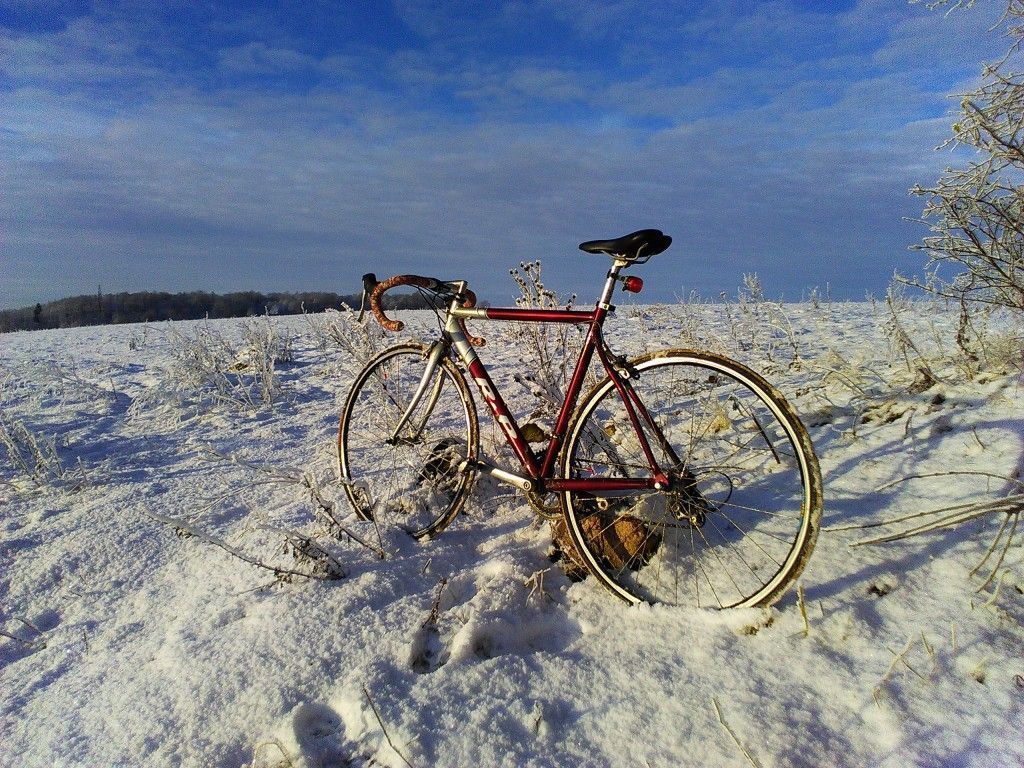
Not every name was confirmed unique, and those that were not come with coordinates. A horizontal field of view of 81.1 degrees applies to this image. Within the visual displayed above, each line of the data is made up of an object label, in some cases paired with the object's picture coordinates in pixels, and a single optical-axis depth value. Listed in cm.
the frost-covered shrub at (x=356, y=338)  460
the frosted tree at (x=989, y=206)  319
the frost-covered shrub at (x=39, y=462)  420
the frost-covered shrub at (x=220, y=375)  600
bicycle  256
